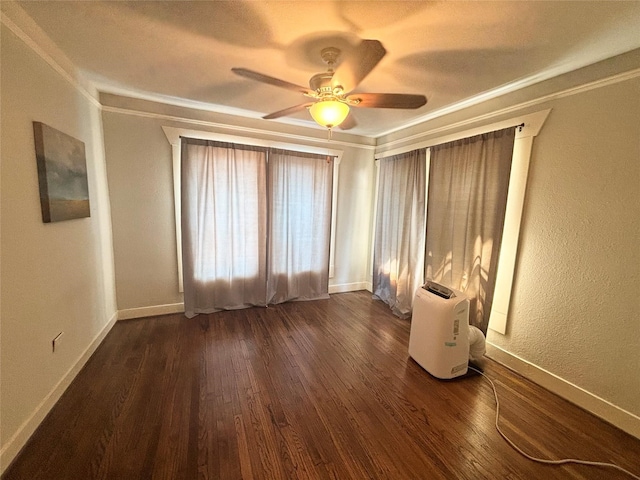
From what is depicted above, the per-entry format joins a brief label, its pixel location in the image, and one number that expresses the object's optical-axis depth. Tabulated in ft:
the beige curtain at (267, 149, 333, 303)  11.16
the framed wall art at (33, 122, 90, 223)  5.35
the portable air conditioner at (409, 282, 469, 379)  6.89
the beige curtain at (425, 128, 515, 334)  7.60
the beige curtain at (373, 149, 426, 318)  10.39
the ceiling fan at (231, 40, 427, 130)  4.78
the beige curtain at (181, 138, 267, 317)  9.84
